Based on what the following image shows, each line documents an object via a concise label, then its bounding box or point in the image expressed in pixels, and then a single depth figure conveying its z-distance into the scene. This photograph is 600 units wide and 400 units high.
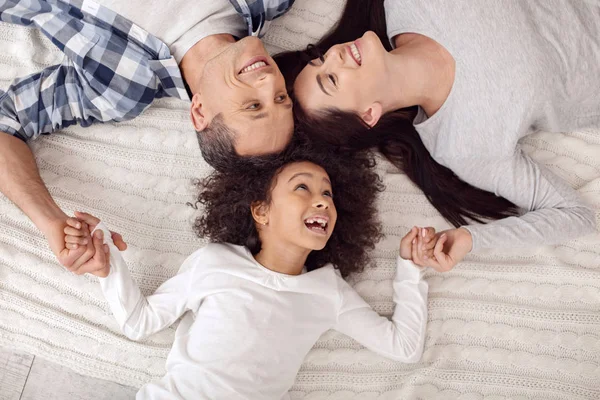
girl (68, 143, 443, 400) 1.82
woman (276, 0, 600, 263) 1.83
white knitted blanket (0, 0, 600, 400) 1.98
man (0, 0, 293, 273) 1.94
